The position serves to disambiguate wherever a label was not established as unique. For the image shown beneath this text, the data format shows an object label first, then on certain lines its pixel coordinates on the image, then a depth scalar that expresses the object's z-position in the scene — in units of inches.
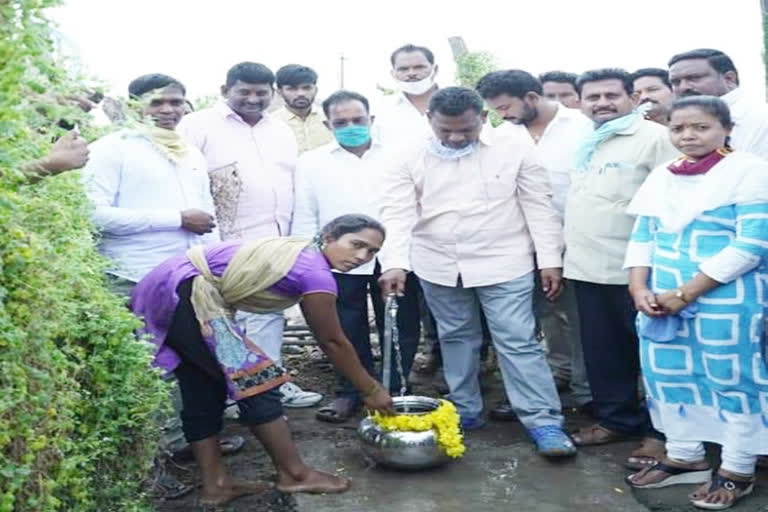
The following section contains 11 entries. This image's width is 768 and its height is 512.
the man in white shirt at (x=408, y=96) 239.9
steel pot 174.9
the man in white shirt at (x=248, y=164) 217.6
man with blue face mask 217.6
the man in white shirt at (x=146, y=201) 182.5
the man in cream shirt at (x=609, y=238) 183.8
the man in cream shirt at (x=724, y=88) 180.5
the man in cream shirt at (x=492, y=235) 193.0
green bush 92.1
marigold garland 176.4
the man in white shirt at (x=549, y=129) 209.0
